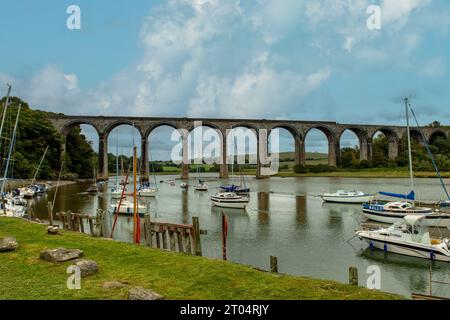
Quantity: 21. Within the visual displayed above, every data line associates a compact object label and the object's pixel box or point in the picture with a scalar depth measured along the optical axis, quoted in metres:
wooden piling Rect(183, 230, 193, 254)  14.10
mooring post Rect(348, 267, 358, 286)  10.12
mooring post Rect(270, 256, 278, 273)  11.23
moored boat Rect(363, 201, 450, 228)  24.05
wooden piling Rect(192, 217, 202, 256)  13.64
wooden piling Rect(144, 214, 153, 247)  15.06
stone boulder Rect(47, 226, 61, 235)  15.14
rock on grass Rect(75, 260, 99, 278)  8.83
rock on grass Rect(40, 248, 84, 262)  10.05
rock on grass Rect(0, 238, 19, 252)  11.45
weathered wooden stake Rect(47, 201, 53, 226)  20.99
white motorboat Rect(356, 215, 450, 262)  15.74
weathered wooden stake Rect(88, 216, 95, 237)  18.63
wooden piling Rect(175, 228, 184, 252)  14.46
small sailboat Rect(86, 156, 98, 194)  53.49
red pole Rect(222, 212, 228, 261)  14.68
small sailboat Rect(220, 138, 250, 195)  46.35
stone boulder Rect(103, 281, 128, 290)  7.85
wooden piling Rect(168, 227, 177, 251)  14.84
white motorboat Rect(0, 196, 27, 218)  24.62
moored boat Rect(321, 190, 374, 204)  38.16
